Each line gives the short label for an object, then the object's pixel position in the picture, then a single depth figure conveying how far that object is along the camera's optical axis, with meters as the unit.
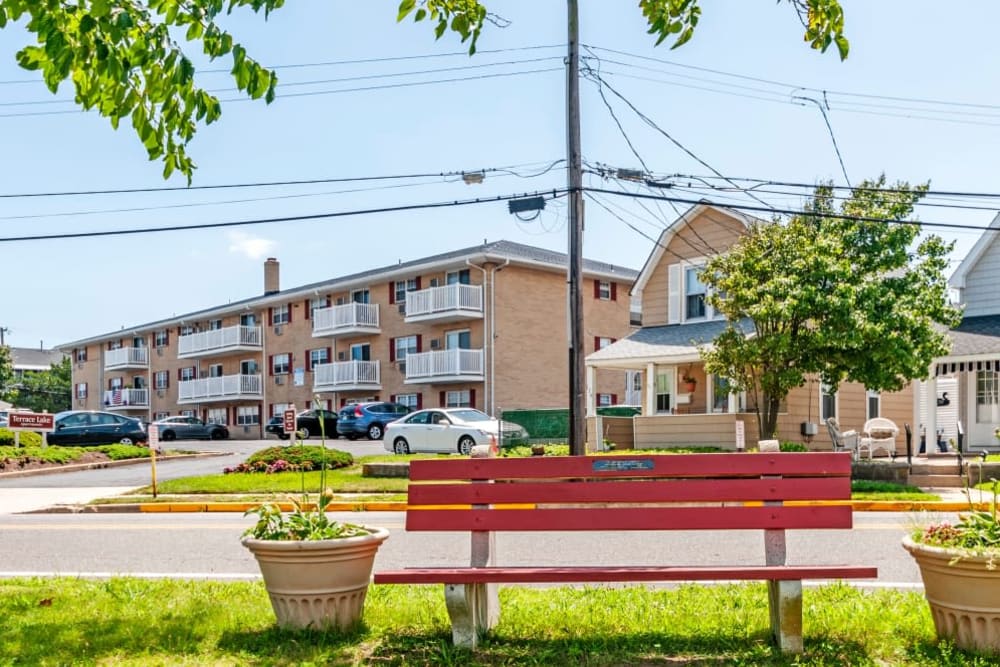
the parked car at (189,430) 51.16
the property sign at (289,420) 20.11
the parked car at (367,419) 40.84
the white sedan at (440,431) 27.11
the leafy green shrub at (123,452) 28.45
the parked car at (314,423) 43.00
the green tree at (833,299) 19.59
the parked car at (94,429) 36.72
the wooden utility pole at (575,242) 17.30
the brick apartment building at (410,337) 41.94
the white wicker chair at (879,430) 20.58
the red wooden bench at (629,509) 4.96
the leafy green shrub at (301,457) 22.56
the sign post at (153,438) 17.14
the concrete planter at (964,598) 4.70
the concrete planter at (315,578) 5.29
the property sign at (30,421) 28.53
